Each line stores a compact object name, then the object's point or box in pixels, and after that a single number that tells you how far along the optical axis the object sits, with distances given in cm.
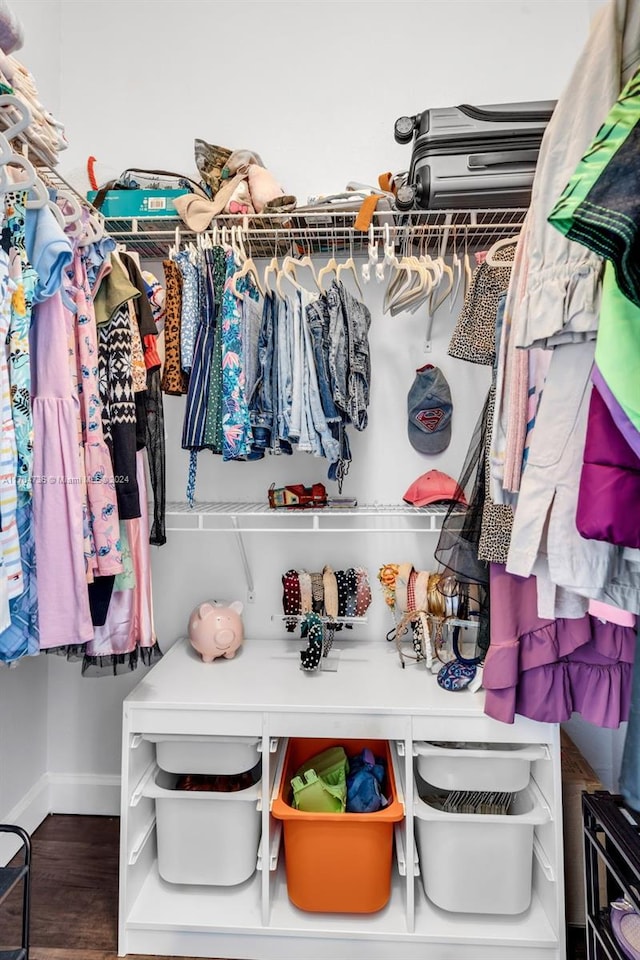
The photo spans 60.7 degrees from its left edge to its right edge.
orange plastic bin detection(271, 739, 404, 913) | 148
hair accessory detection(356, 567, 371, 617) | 192
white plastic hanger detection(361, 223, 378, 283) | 169
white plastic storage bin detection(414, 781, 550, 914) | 150
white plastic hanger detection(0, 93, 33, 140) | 105
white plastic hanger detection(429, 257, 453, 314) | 186
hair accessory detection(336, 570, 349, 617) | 192
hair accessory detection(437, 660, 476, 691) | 161
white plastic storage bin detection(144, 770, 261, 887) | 157
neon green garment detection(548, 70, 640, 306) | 57
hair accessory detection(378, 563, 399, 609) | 192
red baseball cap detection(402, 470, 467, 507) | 188
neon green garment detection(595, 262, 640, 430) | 65
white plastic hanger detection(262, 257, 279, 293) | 172
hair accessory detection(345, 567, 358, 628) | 192
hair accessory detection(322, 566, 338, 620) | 191
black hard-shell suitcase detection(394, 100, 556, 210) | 162
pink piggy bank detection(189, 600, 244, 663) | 181
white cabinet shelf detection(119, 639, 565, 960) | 148
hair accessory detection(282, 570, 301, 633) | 194
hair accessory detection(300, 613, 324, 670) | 174
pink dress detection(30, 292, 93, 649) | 116
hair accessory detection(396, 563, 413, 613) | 190
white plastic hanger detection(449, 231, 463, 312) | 179
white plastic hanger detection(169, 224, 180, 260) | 172
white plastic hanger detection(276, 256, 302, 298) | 171
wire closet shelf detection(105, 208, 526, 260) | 177
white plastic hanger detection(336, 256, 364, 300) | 174
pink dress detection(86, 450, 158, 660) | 156
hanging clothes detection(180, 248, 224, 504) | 162
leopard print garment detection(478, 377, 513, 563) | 133
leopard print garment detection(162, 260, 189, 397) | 169
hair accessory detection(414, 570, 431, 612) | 186
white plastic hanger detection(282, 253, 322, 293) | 170
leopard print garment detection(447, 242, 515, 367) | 153
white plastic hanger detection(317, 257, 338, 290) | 174
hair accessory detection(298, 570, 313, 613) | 193
